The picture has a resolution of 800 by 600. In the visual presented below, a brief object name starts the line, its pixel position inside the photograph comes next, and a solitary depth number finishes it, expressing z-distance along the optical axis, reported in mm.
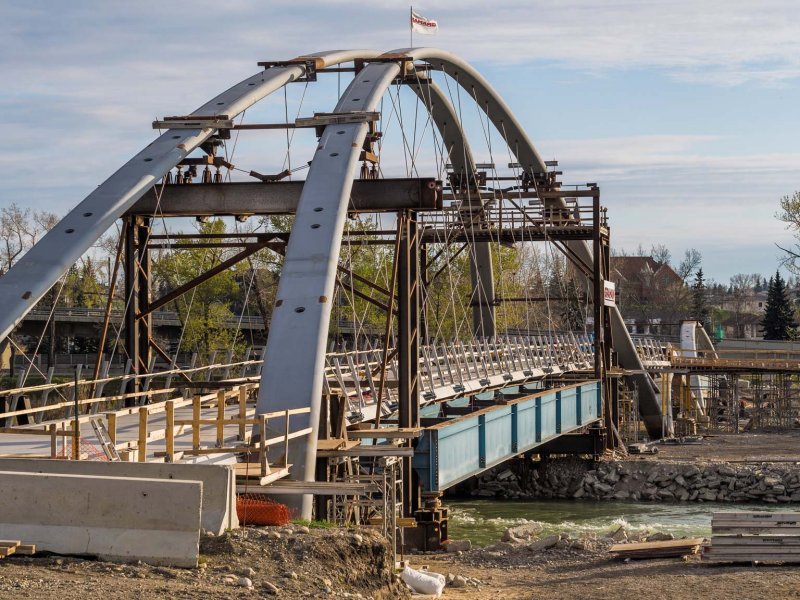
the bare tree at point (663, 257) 194625
